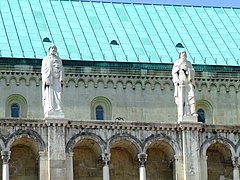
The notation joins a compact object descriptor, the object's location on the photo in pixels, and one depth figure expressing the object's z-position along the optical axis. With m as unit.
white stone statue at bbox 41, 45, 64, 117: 50.97
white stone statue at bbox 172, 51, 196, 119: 52.81
